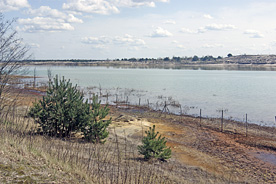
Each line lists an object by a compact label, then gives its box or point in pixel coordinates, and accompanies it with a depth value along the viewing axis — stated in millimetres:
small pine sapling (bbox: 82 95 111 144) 15500
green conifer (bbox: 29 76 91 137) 15062
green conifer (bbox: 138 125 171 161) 14094
